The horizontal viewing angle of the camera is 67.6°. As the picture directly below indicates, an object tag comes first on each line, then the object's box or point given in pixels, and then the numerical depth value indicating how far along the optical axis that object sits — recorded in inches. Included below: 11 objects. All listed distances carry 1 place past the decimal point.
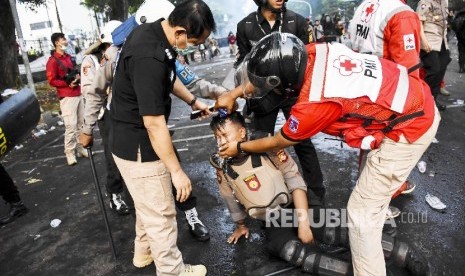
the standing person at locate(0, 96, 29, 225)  157.2
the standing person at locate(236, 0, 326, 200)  126.3
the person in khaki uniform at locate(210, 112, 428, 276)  100.5
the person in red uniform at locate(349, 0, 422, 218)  107.4
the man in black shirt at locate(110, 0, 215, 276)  76.3
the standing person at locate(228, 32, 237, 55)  955.5
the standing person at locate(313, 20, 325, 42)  713.6
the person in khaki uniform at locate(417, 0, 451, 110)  204.7
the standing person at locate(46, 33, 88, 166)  218.5
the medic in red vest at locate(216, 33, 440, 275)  72.9
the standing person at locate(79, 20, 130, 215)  118.6
